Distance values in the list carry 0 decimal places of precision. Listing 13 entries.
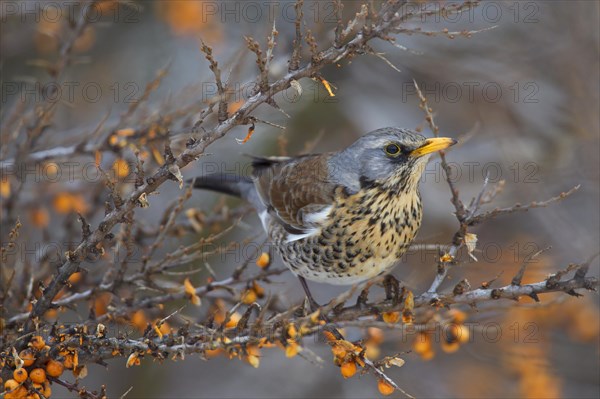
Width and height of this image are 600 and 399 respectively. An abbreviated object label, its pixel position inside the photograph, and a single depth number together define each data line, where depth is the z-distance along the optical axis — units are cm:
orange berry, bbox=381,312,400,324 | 727
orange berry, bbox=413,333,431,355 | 775
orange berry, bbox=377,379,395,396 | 631
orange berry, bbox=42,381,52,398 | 624
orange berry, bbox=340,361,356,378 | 659
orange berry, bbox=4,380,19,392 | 589
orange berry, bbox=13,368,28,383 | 595
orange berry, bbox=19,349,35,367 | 610
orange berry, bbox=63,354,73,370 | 626
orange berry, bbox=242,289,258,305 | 799
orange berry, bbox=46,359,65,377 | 622
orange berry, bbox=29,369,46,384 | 612
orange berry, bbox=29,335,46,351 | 616
